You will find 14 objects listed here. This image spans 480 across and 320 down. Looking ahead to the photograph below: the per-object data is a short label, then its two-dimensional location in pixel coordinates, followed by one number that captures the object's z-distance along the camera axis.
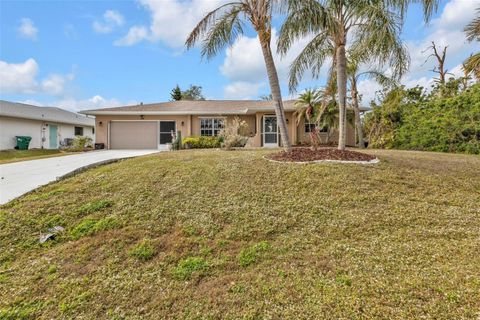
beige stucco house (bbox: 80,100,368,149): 17.58
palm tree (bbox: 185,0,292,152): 7.71
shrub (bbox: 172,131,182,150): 15.00
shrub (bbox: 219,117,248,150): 11.81
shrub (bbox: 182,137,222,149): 15.27
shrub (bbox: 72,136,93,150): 17.03
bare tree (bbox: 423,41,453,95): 20.08
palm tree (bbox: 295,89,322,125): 15.53
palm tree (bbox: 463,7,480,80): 9.02
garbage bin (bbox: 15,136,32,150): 18.19
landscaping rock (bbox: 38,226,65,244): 4.12
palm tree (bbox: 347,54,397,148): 14.61
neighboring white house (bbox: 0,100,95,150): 17.72
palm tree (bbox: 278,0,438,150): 6.92
